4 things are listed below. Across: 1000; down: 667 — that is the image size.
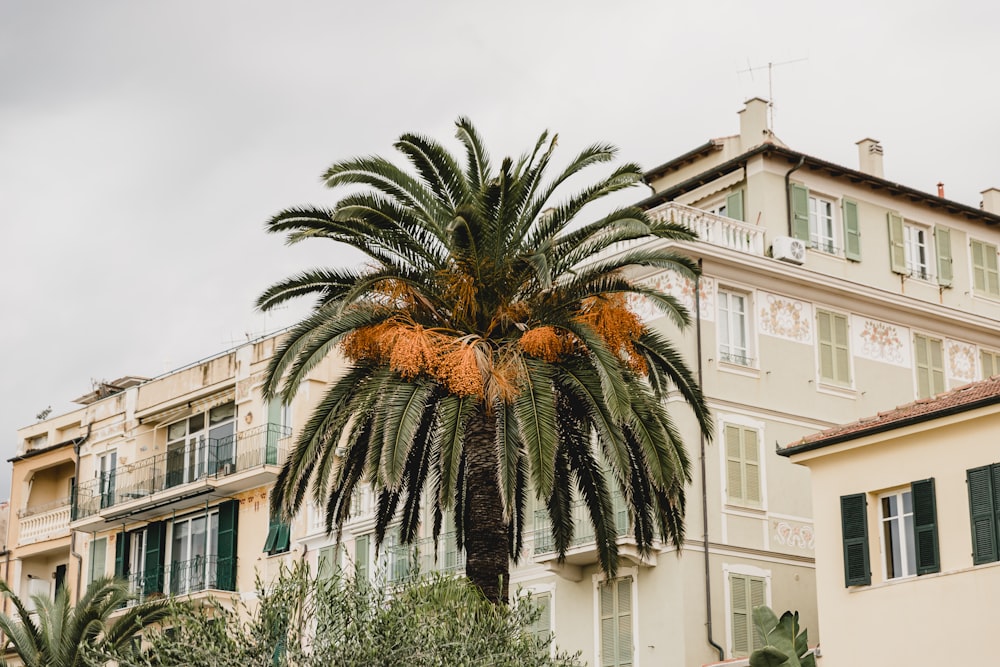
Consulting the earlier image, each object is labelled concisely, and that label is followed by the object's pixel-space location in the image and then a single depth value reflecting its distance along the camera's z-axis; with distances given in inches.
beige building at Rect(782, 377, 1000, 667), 1076.5
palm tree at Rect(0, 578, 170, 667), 1578.5
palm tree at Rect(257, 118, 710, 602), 1068.5
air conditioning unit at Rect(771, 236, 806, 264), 1529.3
